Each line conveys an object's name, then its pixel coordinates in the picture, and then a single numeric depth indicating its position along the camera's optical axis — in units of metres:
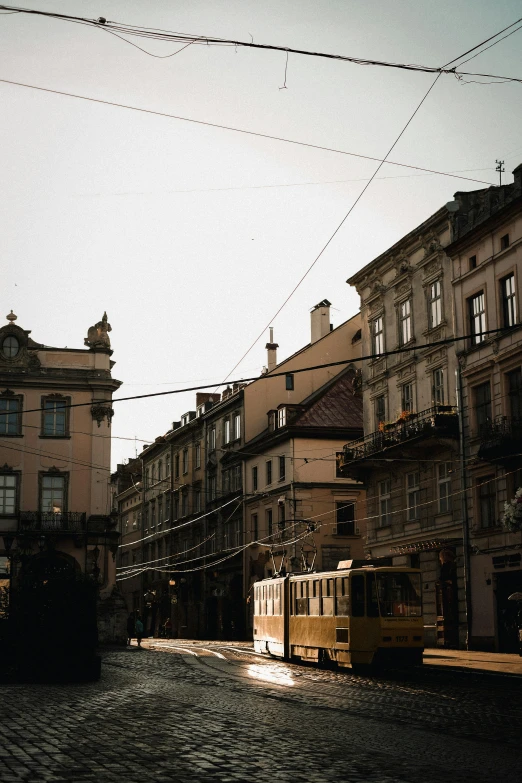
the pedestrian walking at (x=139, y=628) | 47.87
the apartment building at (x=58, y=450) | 51.44
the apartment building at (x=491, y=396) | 32.88
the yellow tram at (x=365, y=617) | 26.59
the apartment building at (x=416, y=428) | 37.09
